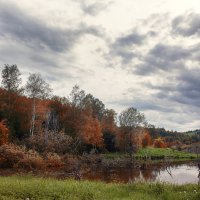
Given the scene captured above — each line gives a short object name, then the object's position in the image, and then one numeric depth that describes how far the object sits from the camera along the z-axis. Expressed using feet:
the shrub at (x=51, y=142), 152.97
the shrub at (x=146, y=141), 264.55
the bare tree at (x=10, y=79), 165.80
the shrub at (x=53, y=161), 135.68
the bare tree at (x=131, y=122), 216.33
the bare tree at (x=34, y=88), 162.79
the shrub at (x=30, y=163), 125.80
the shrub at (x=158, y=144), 330.29
